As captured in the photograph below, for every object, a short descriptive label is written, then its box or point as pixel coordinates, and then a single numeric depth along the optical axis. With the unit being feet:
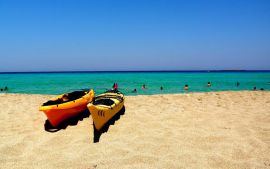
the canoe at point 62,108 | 28.96
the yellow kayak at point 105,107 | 26.78
